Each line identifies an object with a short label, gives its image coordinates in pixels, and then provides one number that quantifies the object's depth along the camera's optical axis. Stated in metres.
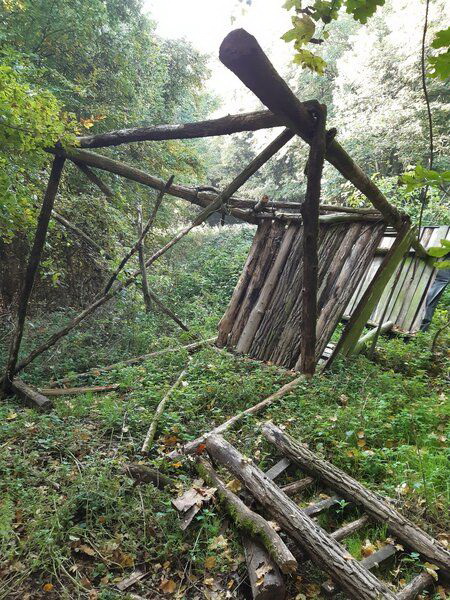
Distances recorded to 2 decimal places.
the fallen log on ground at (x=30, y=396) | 4.95
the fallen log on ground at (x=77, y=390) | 5.45
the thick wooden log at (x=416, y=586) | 2.32
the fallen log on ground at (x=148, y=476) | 3.49
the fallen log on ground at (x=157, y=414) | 4.00
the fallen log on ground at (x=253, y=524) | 2.49
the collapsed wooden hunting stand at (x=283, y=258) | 4.17
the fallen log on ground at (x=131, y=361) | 5.91
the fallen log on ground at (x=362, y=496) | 2.56
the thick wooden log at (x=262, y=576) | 2.36
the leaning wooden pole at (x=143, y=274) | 6.93
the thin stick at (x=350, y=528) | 2.76
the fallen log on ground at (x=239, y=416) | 3.87
